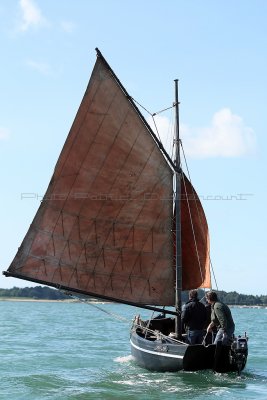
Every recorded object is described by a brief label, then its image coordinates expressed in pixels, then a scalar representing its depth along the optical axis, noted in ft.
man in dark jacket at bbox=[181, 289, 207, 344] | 82.99
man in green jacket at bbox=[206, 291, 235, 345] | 79.36
